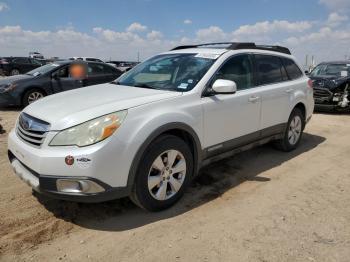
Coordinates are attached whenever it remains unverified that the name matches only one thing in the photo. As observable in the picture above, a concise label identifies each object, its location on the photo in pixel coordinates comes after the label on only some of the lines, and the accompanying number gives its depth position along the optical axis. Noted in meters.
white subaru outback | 3.35
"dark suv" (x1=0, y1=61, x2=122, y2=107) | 10.30
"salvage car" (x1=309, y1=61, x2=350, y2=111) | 10.69
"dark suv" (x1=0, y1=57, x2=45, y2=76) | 24.72
